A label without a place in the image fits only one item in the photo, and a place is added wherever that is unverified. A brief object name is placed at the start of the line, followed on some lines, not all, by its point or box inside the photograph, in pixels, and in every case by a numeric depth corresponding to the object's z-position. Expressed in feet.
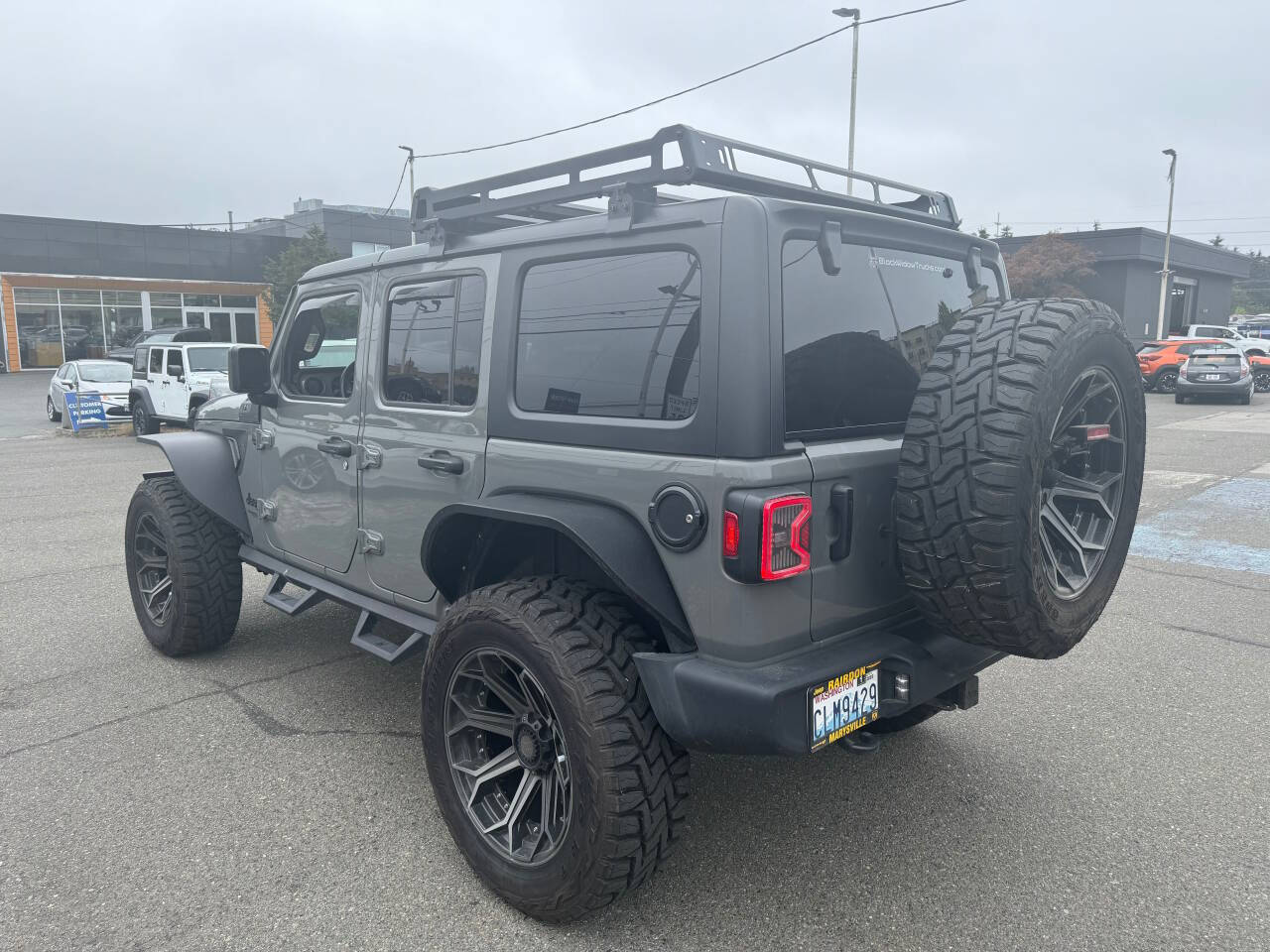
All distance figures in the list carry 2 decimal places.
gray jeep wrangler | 7.94
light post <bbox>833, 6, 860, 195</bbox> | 63.10
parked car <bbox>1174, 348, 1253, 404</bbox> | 68.49
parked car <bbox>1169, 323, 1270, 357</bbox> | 92.22
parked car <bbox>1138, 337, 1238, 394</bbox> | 80.74
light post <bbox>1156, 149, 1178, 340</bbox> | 123.24
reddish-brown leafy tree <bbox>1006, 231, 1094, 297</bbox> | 118.73
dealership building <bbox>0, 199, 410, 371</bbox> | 107.24
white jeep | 49.44
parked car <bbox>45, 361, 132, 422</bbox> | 56.34
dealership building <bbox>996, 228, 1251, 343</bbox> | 128.57
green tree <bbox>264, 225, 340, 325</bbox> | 111.04
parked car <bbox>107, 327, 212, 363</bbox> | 91.25
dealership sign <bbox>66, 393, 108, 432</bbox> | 55.77
